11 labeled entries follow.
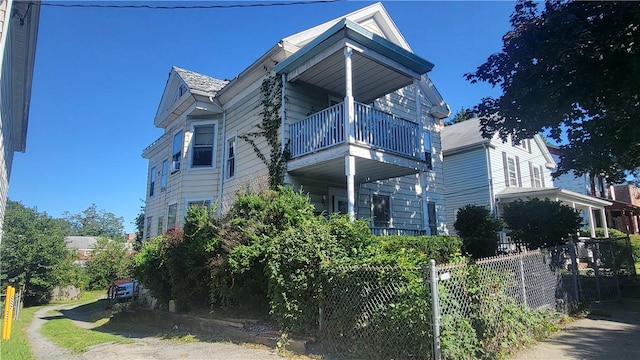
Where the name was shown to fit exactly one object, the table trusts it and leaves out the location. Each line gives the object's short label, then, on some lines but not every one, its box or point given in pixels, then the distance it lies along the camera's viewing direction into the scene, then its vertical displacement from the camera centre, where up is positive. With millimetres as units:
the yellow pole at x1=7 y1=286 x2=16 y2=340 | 8618 -1248
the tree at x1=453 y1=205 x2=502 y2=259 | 13172 +865
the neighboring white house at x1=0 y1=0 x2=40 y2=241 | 7141 +4493
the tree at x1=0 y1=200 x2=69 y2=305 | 28094 +43
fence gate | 9453 -359
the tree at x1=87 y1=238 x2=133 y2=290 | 35469 -525
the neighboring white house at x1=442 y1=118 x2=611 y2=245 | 22641 +4930
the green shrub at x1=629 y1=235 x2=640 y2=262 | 22044 +390
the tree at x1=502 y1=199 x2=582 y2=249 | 13031 +1099
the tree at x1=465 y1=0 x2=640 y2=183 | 8672 +4232
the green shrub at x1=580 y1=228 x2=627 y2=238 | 25541 +1427
